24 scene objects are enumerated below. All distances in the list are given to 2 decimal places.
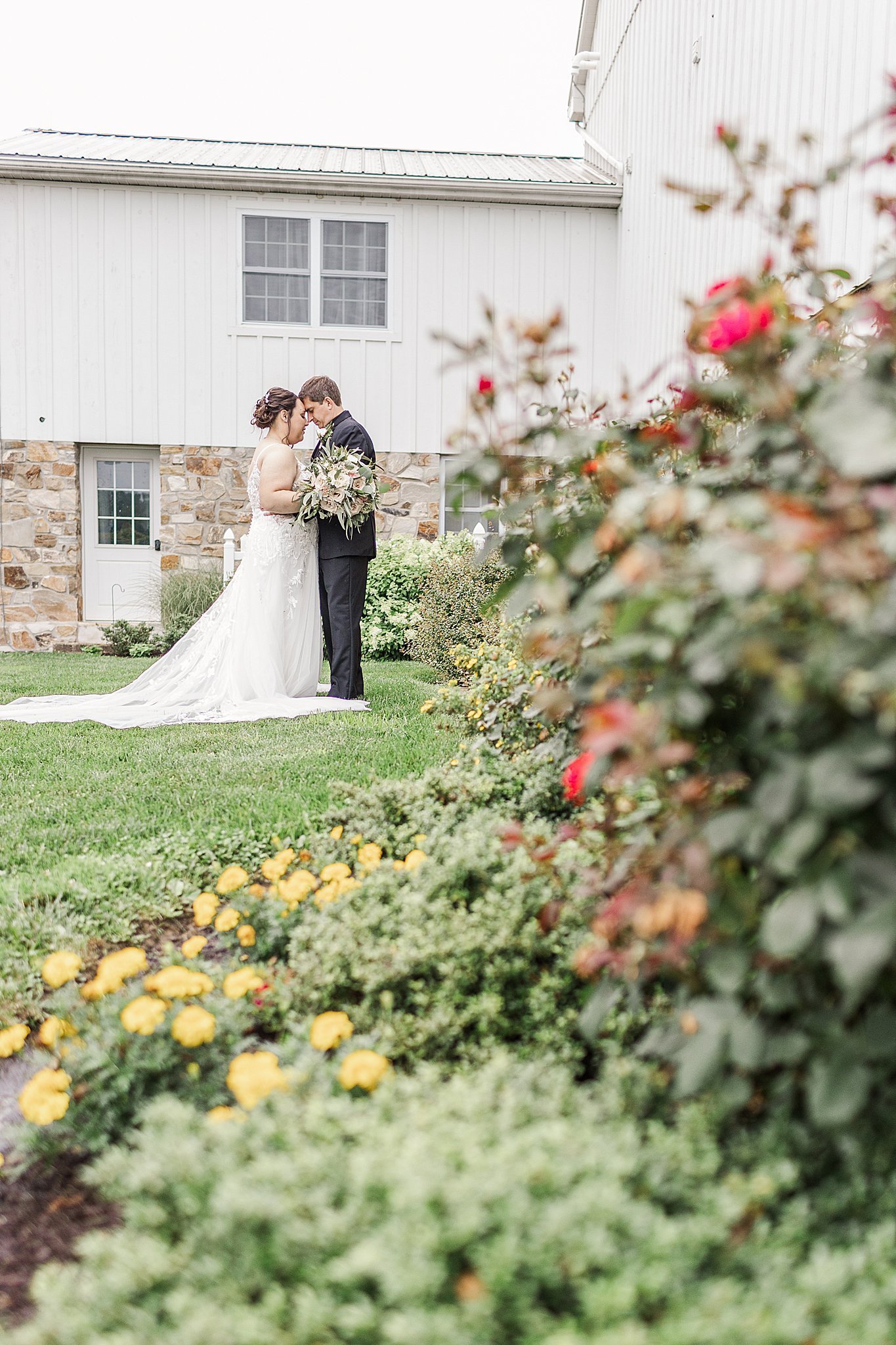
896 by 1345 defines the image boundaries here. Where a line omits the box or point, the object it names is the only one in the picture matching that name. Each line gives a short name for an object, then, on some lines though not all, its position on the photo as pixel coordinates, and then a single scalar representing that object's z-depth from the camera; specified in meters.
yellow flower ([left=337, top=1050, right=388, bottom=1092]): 1.57
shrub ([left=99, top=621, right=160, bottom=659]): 11.20
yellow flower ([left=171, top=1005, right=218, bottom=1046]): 1.81
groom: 7.09
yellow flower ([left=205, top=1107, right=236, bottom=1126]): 1.52
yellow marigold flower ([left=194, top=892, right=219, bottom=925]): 2.36
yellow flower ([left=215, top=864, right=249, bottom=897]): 2.40
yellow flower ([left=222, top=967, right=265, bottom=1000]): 1.93
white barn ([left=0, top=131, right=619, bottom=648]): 11.38
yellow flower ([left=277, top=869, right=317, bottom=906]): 2.33
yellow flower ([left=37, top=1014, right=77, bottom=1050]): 2.03
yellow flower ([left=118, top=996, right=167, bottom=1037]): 1.84
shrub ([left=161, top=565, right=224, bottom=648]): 10.96
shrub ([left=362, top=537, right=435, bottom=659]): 10.33
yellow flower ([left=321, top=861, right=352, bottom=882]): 2.46
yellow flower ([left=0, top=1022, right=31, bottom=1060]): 2.04
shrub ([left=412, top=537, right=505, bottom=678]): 8.23
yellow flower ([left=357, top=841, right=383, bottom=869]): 2.60
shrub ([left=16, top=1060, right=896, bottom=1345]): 1.12
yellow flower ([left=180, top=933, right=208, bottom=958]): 2.19
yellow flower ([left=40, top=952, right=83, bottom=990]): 2.02
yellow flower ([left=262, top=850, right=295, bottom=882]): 2.61
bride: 7.19
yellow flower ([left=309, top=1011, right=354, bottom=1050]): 1.70
